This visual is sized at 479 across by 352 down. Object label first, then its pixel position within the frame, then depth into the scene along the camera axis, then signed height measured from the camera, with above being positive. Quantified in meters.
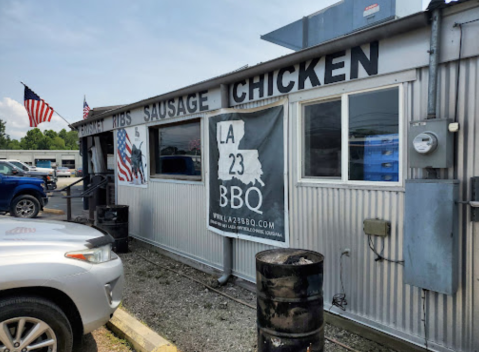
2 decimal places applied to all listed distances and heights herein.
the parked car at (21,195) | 11.47 -0.91
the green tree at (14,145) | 92.05 +6.28
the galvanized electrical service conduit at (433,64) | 3.07 +0.87
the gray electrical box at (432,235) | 2.99 -0.63
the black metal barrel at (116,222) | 7.38 -1.17
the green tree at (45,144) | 89.31 +5.93
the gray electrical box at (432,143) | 3.03 +0.17
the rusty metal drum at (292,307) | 2.71 -1.11
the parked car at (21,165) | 16.27 +0.13
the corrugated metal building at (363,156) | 3.05 +0.11
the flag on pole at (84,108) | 15.63 +2.69
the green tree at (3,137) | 84.22 +7.41
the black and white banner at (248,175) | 4.74 -0.14
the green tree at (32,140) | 89.06 +6.99
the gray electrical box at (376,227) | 3.53 -0.65
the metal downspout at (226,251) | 5.53 -1.36
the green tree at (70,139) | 111.03 +9.02
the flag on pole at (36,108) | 11.62 +1.97
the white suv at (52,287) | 2.77 -1.02
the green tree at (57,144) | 90.79 +6.28
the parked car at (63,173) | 46.75 -0.77
